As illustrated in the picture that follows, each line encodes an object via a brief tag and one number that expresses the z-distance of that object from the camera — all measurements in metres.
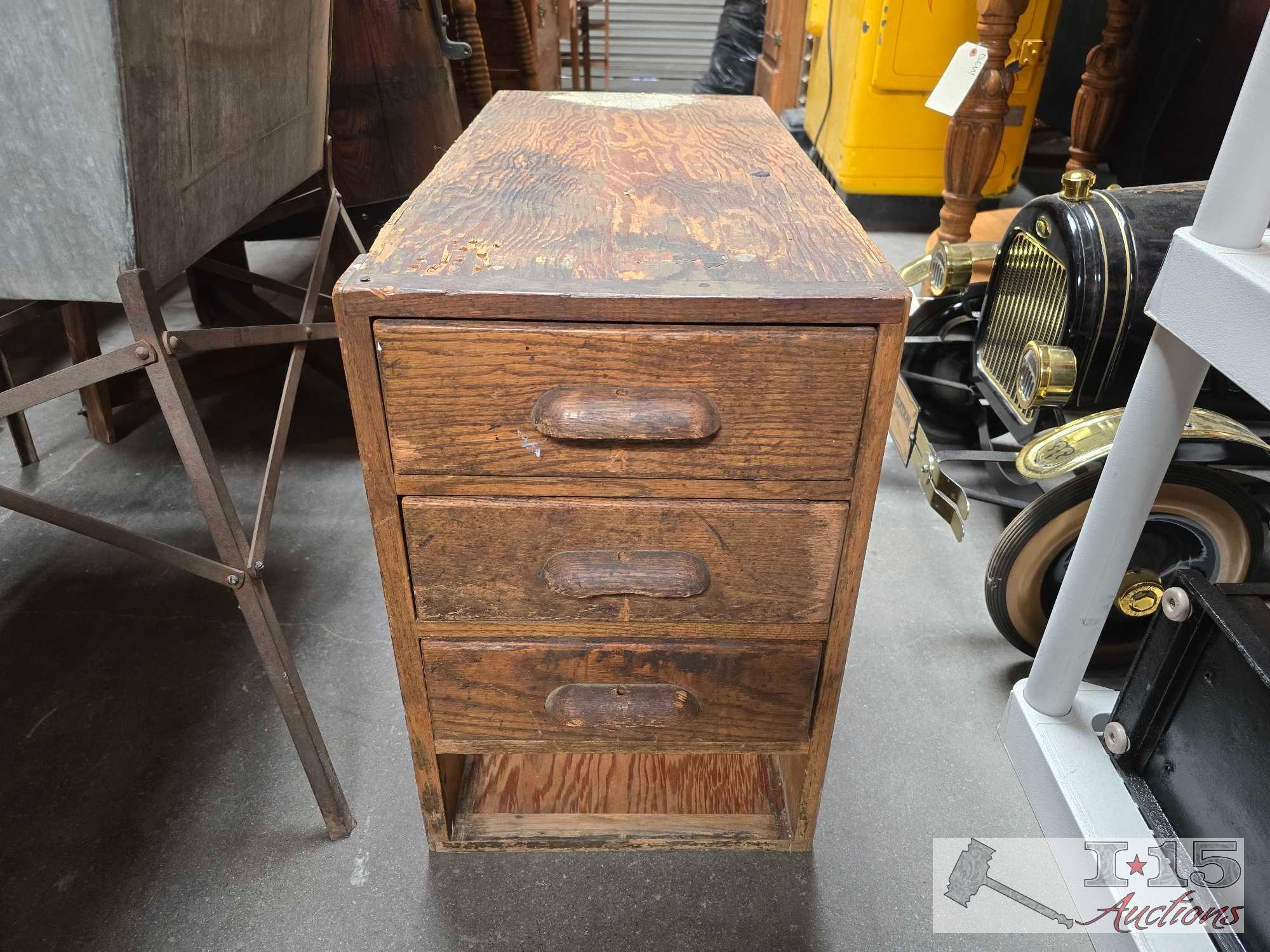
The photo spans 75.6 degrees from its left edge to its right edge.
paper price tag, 1.71
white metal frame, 0.65
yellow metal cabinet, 2.42
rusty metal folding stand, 0.72
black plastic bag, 4.15
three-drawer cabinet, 0.61
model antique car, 1.08
